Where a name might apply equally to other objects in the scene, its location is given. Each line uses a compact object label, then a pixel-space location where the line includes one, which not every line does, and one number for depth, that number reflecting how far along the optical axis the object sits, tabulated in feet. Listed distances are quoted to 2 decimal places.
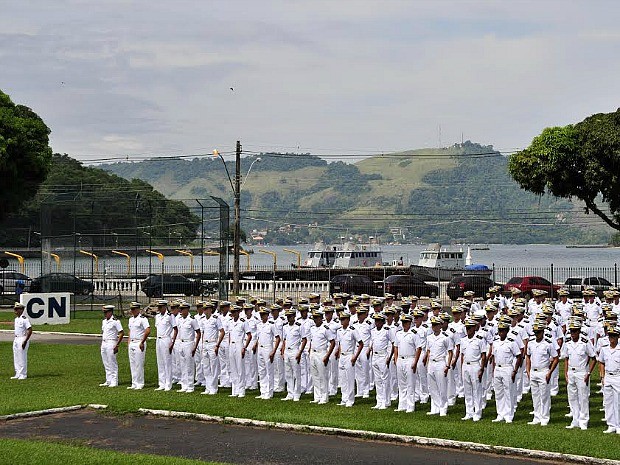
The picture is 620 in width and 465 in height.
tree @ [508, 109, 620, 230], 101.24
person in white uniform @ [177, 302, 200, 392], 67.92
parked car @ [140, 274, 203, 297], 160.86
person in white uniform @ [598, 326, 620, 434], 51.42
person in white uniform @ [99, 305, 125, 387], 69.97
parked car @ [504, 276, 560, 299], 152.95
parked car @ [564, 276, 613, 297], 148.27
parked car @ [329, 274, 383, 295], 166.12
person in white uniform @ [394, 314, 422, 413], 58.90
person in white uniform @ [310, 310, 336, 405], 62.34
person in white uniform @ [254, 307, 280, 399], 64.80
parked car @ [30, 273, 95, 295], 142.41
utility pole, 158.74
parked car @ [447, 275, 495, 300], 155.53
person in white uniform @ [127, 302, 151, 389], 68.95
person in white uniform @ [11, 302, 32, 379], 74.59
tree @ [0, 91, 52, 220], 143.64
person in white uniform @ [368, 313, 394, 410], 60.54
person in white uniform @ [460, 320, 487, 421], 56.08
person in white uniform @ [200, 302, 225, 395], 67.15
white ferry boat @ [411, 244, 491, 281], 251.19
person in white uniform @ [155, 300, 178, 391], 68.59
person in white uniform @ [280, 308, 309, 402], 63.98
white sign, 120.65
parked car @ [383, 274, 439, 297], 163.02
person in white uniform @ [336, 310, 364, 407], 61.31
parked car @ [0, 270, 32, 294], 182.63
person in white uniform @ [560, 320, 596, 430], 52.75
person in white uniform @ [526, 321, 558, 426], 53.98
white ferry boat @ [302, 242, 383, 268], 266.77
